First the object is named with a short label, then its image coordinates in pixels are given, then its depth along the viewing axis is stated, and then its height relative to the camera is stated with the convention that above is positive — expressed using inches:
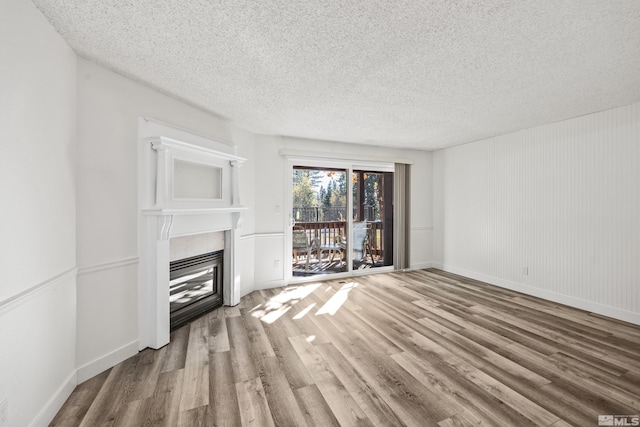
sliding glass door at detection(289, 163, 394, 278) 181.7 -4.6
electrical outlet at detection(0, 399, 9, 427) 49.1 -36.9
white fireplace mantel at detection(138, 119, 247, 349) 95.1 +4.1
